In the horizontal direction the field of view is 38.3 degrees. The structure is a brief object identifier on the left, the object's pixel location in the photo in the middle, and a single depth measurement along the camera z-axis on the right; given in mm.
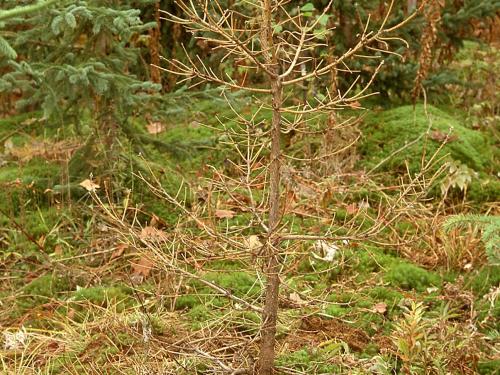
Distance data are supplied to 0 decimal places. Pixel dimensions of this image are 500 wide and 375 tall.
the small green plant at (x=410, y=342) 3371
